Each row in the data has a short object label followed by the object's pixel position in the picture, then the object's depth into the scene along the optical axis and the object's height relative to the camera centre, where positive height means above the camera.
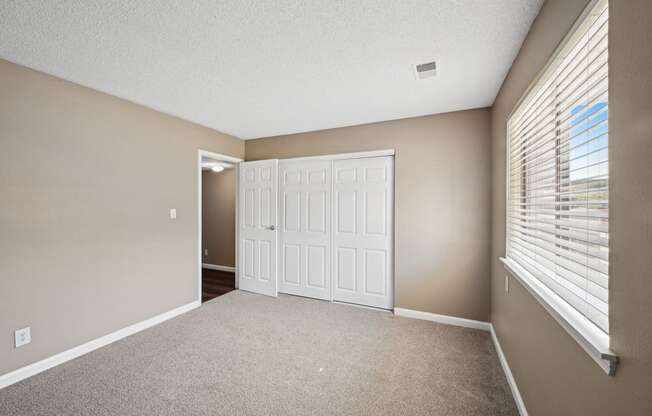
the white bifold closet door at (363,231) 3.54 -0.33
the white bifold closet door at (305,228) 3.89 -0.32
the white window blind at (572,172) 1.02 +0.16
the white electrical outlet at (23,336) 2.14 -1.01
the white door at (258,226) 4.11 -0.31
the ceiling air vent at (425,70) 2.15 +1.06
